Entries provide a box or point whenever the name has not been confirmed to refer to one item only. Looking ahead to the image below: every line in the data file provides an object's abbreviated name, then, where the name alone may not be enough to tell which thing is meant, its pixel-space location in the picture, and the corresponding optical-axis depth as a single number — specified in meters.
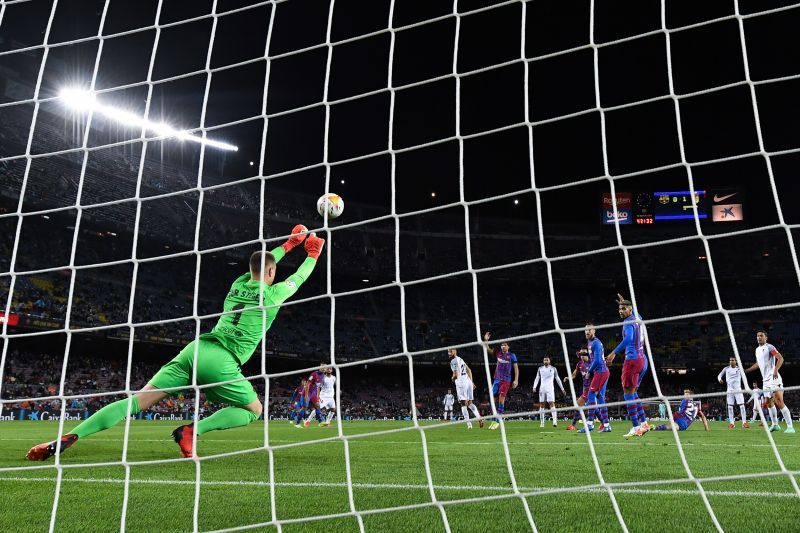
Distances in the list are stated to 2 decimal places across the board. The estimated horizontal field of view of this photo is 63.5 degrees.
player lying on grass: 10.82
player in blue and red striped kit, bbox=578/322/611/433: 9.12
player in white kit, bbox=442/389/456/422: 19.41
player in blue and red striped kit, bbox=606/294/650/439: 7.95
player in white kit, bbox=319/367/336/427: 16.12
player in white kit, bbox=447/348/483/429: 11.86
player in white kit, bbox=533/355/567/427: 13.42
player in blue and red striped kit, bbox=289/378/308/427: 15.05
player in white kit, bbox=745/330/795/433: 9.74
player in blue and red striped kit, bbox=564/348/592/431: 10.24
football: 4.57
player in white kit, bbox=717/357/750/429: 13.24
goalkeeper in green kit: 4.54
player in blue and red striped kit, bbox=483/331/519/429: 11.96
